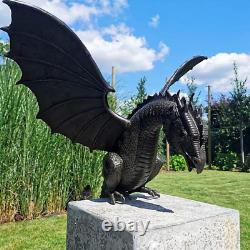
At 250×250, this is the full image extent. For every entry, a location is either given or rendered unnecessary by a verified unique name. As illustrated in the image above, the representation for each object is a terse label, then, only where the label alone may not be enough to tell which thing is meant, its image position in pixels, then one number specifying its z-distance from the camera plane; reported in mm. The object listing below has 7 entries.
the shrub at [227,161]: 9961
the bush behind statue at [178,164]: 9731
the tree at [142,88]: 10186
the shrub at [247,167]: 9541
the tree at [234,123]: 10335
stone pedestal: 1480
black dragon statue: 1746
